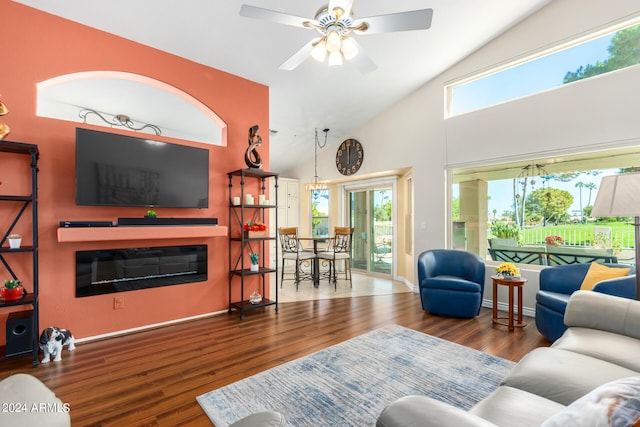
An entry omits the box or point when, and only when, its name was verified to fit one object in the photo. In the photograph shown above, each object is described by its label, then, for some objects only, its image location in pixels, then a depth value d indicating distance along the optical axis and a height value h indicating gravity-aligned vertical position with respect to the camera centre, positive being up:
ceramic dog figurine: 2.61 -1.08
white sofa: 0.78 -0.78
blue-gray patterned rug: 1.93 -1.25
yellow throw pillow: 2.87 -0.58
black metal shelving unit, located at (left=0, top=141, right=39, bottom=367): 2.46 -0.14
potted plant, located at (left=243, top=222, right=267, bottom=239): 3.95 -0.14
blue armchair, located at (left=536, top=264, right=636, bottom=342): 2.64 -0.76
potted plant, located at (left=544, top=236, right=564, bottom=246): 3.86 -0.33
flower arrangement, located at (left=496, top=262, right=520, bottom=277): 3.55 -0.65
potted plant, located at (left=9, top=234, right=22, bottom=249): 2.54 -0.17
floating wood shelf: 2.78 -0.14
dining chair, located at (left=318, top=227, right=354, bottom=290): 5.66 -0.63
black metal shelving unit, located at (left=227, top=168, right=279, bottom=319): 3.84 -0.33
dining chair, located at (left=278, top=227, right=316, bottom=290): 5.64 -0.64
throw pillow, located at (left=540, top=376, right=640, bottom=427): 0.66 -0.46
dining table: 5.68 -0.93
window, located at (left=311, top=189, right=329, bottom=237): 7.88 +0.12
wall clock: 6.31 +1.31
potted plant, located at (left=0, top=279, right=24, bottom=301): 2.47 -0.58
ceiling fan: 2.17 +1.49
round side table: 3.39 -0.97
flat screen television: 2.95 +0.51
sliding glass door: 6.59 -0.25
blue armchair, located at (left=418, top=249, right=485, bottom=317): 3.77 -0.85
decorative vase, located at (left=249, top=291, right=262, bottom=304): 3.97 -1.07
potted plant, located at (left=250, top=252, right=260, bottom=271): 3.99 -0.59
